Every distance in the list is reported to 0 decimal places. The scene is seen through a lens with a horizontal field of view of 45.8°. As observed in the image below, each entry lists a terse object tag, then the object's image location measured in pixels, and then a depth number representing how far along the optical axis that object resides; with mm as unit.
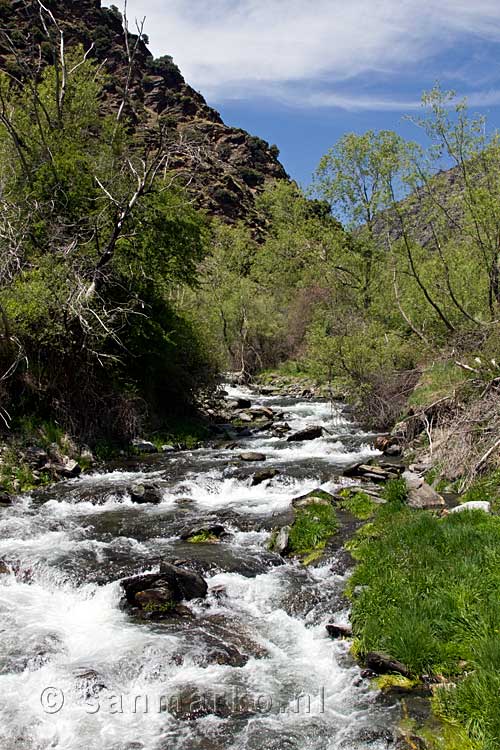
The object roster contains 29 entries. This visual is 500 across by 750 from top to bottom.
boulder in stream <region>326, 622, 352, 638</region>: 6887
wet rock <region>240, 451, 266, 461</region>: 16469
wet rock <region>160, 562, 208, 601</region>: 7949
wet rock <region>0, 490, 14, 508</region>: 12484
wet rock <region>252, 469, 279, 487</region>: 14023
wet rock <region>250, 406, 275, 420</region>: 24797
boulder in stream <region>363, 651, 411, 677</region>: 5852
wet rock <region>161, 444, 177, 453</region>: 18375
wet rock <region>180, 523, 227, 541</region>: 10409
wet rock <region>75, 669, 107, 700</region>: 5844
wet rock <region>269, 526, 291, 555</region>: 9586
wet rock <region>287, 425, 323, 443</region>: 19547
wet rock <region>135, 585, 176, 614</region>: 7656
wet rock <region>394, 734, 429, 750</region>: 4828
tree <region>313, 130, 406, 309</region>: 27688
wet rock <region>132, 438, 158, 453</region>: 17875
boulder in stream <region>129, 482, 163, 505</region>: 12852
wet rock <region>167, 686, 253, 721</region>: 5523
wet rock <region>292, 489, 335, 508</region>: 11653
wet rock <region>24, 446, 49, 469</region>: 14609
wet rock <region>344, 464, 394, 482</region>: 13484
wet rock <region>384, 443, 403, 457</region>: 16672
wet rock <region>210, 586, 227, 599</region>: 8078
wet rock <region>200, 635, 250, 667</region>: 6441
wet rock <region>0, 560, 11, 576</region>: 8750
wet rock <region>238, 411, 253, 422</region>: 24312
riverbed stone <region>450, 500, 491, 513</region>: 9202
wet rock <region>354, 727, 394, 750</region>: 4979
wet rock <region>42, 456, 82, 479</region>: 14656
